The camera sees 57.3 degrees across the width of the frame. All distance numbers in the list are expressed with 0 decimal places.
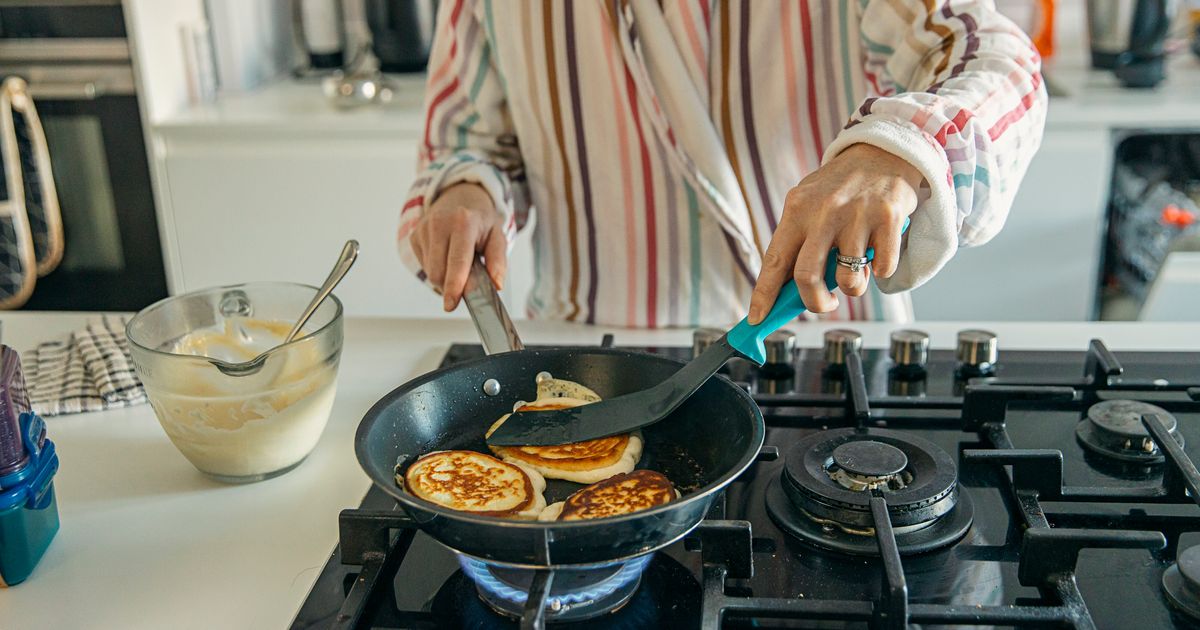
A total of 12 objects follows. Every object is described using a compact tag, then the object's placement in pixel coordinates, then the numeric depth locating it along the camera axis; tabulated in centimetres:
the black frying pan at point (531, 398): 61
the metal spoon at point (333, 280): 87
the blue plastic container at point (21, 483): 73
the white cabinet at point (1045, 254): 200
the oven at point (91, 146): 215
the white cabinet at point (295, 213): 214
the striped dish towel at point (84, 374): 100
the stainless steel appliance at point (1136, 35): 205
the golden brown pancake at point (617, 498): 69
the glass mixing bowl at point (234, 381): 81
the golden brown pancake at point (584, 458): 78
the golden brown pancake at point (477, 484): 72
